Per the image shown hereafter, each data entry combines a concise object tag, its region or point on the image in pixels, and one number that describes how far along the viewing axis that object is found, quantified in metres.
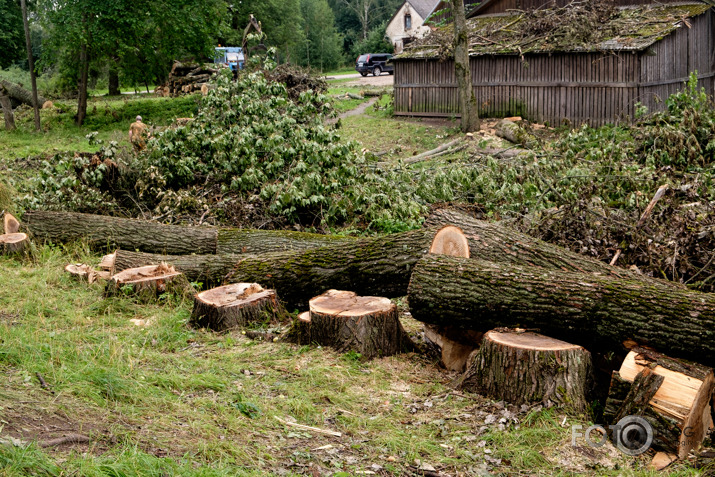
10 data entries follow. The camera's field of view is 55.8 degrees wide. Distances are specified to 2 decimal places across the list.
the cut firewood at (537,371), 4.39
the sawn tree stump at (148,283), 6.63
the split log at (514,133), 16.56
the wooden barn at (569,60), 18.38
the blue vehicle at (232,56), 32.84
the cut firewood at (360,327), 5.30
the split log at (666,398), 3.86
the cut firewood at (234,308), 5.88
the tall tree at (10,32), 28.91
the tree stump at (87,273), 7.33
